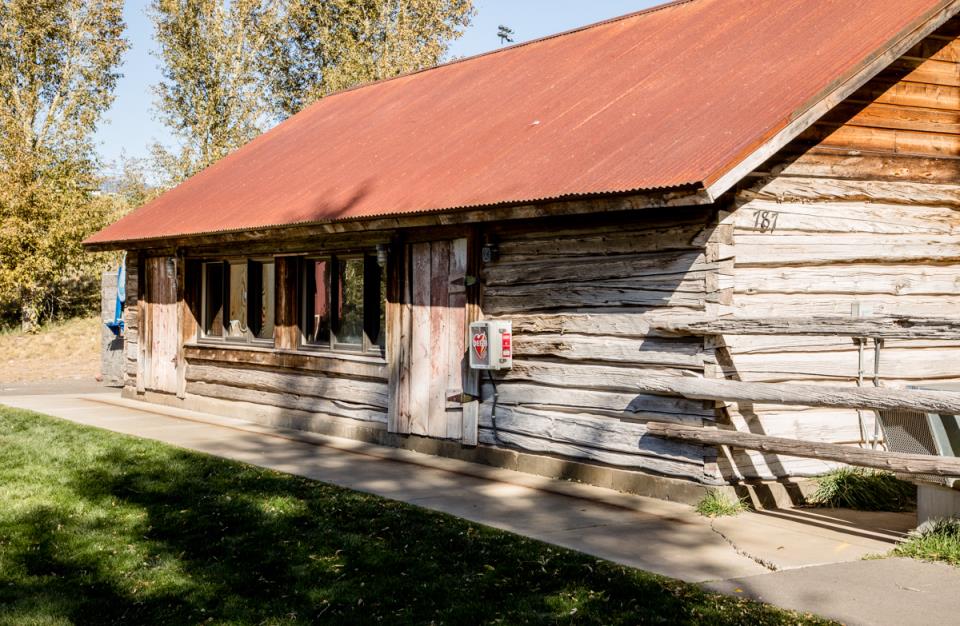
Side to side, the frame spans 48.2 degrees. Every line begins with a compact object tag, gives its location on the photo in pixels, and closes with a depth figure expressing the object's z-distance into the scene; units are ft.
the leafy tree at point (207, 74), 109.81
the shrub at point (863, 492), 30.53
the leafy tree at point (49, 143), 91.40
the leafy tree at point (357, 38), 113.50
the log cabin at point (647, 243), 29.91
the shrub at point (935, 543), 24.03
